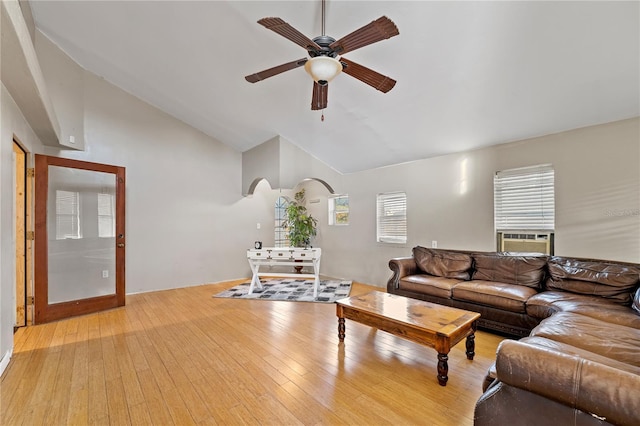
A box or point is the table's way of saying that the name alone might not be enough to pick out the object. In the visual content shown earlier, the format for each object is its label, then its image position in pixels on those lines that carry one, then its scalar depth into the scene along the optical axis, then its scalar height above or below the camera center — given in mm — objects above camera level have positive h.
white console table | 4824 -745
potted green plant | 6379 -275
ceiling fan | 1873 +1213
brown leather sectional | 1160 -824
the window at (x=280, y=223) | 6950 -222
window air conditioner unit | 3537 -371
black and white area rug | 4605 -1376
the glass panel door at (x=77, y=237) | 3566 -318
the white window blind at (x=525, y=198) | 3508 +197
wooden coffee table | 2162 -915
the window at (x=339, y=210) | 6125 +89
